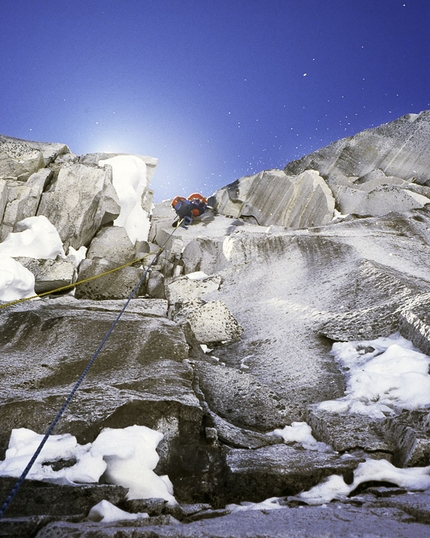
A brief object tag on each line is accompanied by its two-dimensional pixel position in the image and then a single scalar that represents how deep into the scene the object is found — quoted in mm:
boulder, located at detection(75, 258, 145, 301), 11195
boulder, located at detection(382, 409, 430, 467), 3008
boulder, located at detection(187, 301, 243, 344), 7430
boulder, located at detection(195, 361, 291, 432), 4367
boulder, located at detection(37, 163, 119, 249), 12859
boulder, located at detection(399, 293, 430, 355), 5191
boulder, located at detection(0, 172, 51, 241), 12062
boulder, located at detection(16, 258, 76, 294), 10586
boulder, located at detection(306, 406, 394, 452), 3379
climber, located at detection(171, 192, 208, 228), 19656
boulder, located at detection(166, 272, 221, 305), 10195
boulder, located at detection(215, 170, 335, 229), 19672
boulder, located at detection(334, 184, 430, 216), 16250
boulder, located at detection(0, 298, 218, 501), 3438
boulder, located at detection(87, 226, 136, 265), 13453
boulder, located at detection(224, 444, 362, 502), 2932
